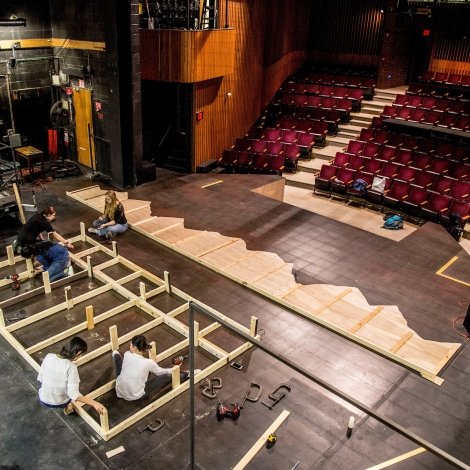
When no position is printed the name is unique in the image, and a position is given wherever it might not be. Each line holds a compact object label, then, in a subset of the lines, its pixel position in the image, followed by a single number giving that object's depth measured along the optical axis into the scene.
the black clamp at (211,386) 5.12
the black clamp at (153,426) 4.69
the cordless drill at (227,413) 4.82
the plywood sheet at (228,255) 7.42
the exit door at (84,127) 10.54
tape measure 4.54
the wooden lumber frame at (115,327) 4.86
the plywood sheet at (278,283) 6.77
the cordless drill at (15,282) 6.79
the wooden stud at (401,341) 5.72
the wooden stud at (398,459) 4.42
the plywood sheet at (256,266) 7.11
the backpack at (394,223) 9.68
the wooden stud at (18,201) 8.45
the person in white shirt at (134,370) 4.67
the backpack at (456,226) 8.92
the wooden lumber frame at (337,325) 5.54
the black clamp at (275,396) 5.00
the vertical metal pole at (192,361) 3.01
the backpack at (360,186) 10.41
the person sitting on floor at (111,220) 8.06
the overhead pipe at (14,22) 9.26
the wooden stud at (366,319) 6.06
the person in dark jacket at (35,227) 6.71
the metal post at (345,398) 2.19
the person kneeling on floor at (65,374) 4.45
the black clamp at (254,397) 5.03
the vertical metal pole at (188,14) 9.94
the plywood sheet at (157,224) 8.35
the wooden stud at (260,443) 4.34
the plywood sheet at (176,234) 8.06
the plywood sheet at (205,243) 7.73
